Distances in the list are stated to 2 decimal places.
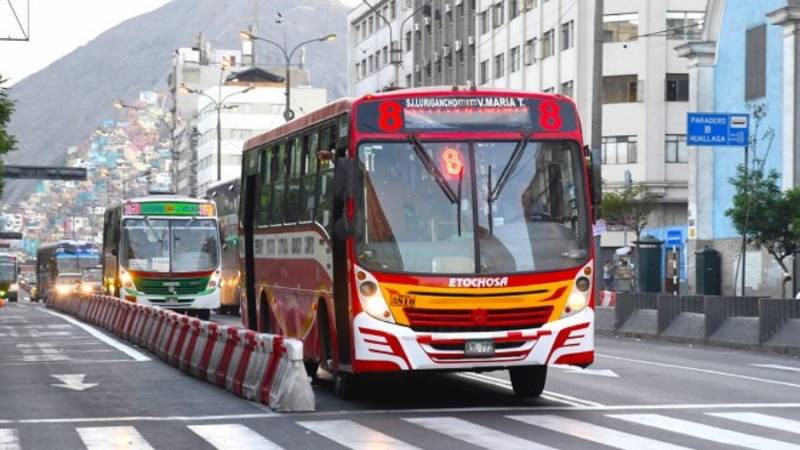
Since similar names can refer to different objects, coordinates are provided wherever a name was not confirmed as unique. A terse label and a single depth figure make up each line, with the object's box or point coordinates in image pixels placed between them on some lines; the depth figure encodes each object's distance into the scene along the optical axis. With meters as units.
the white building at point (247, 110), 169.38
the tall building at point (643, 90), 74.19
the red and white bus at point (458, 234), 16.33
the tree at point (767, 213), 43.66
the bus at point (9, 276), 98.56
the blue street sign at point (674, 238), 71.38
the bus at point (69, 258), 83.06
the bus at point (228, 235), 47.78
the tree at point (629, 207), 68.81
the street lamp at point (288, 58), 64.19
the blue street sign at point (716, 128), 41.94
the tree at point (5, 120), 31.48
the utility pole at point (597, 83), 39.56
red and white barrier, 16.45
